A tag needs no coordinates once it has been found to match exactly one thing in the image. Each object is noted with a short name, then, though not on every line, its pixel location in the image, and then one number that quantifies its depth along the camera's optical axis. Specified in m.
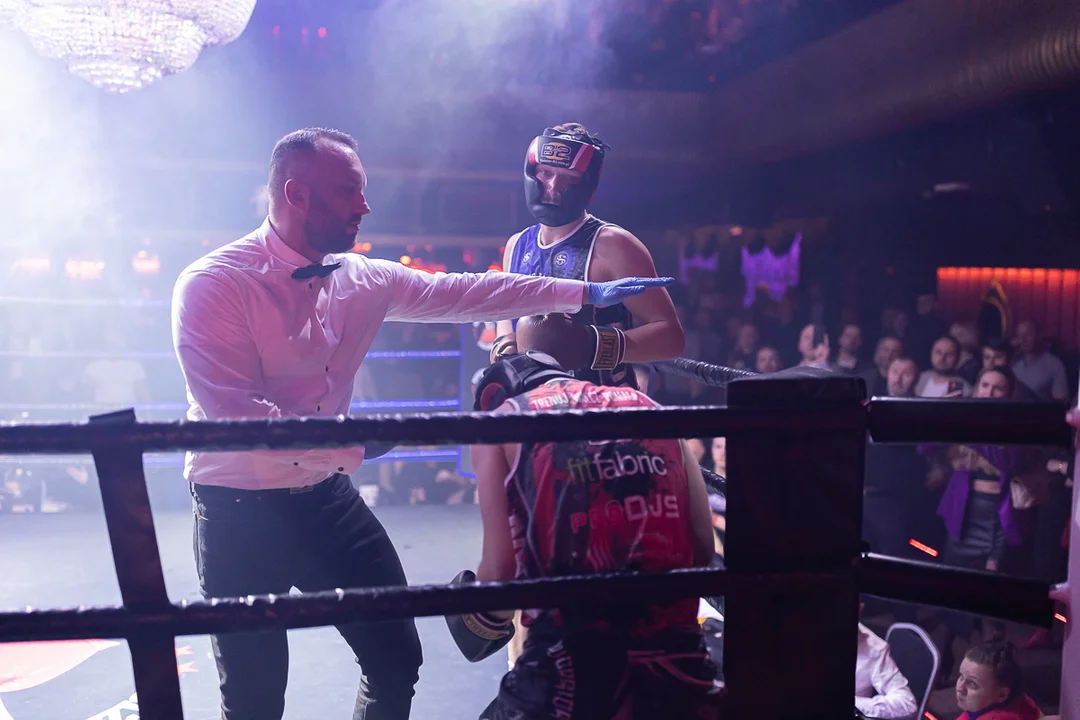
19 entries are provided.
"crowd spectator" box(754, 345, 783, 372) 4.91
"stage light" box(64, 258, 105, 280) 6.68
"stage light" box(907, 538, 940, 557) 3.91
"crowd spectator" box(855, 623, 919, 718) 2.69
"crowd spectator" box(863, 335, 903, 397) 4.61
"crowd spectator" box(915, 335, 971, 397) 4.18
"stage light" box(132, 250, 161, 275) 6.84
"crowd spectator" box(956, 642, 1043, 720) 2.53
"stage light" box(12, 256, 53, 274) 6.62
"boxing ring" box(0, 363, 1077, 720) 0.90
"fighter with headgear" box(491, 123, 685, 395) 2.28
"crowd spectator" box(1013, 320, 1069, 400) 4.38
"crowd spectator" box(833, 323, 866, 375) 4.97
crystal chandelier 3.59
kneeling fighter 1.09
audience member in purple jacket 3.66
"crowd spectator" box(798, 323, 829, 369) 4.91
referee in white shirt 1.58
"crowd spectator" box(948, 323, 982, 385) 4.24
